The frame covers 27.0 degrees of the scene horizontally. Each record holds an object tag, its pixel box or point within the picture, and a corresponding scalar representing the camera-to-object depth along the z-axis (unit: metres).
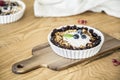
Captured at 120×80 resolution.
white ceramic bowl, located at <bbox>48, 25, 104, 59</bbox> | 0.71
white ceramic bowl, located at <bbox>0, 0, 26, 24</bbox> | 0.93
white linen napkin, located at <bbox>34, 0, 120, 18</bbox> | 1.00
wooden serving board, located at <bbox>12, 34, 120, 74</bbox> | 0.69
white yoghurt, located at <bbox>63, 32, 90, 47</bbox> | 0.73
